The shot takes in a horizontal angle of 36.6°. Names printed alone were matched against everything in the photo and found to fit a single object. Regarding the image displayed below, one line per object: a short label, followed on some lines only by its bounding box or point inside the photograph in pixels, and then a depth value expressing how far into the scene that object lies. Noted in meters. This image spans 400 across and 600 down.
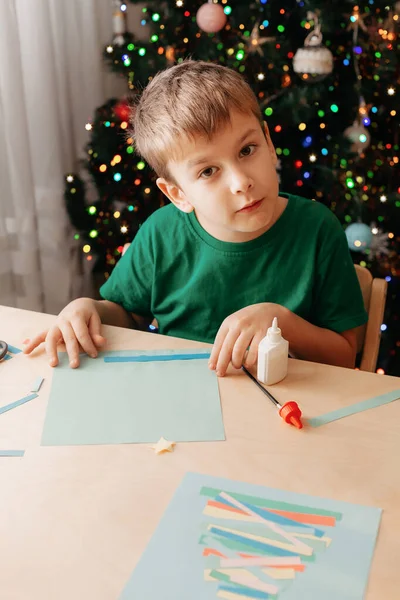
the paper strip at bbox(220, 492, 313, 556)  0.62
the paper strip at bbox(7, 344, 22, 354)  1.02
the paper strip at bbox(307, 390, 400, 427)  0.82
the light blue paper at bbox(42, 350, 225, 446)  0.80
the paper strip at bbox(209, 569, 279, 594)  0.58
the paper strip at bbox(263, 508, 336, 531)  0.65
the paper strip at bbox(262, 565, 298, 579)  0.59
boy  1.02
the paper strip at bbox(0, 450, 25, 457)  0.77
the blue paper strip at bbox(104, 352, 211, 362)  0.99
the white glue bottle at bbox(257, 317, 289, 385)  0.88
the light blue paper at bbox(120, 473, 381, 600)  0.57
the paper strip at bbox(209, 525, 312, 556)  0.62
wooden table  0.60
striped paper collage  0.58
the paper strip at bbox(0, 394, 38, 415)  0.87
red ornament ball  2.04
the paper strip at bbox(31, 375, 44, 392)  0.92
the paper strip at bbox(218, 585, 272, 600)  0.57
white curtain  1.94
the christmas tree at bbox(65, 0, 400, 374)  2.00
